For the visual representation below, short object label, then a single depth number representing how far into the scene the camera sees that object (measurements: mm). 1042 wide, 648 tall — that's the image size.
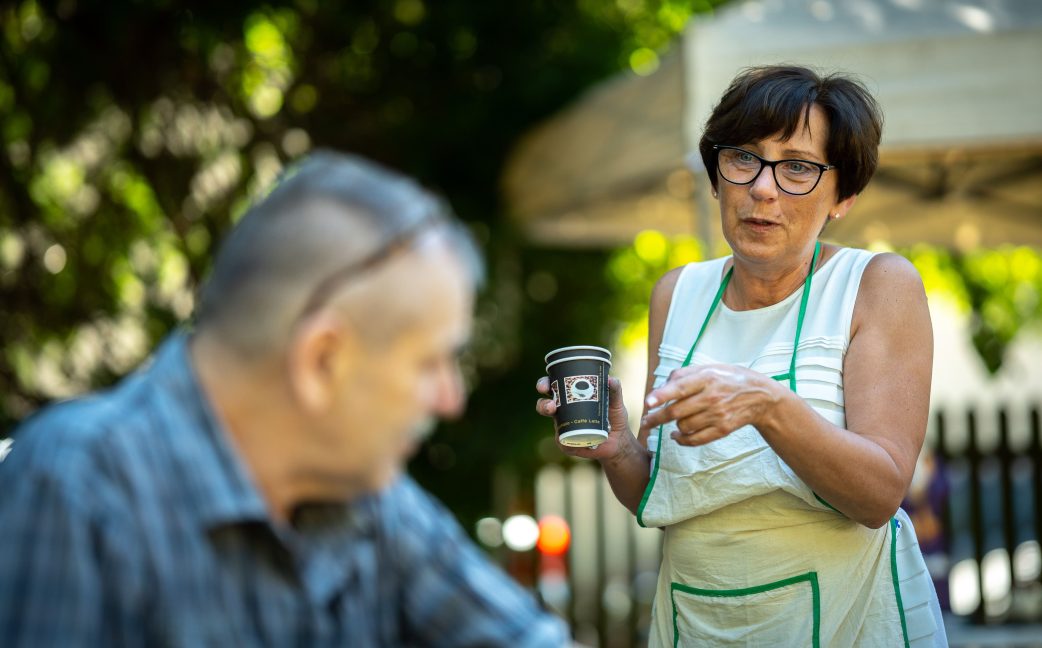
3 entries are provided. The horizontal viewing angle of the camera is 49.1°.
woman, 2158
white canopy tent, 4820
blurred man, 1212
